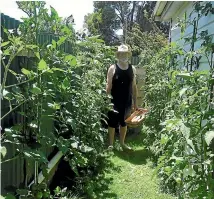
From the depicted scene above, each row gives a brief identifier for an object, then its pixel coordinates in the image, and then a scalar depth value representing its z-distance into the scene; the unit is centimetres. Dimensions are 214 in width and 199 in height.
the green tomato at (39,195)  150
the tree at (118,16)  1719
